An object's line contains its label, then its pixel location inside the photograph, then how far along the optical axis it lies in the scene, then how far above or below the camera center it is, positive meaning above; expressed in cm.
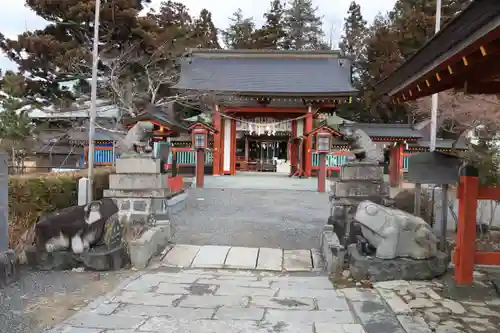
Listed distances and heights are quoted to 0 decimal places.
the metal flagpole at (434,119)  1396 +141
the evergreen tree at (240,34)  4348 +1416
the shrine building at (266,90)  2091 +338
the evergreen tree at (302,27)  4816 +1538
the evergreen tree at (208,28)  3857 +1282
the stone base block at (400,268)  549 -138
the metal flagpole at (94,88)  1303 +218
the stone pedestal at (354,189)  825 -55
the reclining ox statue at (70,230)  606 -102
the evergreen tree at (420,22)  2403 +798
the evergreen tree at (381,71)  2991 +644
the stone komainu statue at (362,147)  840 +28
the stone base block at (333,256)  595 -134
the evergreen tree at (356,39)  3672 +1169
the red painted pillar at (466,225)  454 -67
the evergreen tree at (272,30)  4391 +1396
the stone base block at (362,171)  835 -19
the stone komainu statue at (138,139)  908 +42
